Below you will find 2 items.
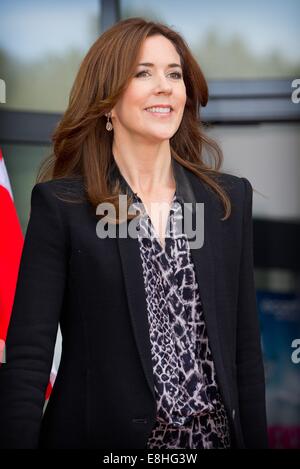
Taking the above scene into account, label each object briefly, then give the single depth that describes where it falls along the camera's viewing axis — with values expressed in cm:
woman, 416
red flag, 665
